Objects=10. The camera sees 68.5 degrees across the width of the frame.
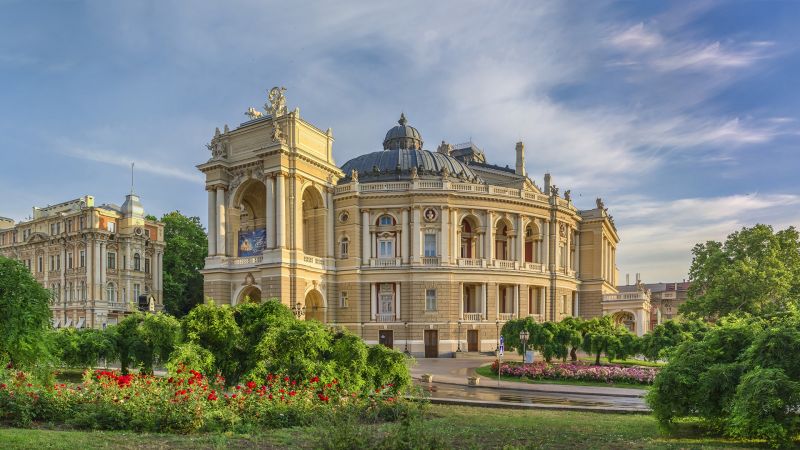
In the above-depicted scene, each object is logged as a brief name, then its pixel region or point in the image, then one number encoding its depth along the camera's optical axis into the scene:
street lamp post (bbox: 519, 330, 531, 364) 35.38
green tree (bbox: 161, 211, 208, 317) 79.19
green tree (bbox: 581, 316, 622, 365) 34.41
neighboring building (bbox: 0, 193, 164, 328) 71.12
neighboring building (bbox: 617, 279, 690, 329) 102.83
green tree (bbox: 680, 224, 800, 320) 44.19
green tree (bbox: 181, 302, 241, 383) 19.73
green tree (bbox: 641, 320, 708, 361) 31.05
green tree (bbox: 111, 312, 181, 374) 26.45
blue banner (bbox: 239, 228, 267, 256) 50.53
